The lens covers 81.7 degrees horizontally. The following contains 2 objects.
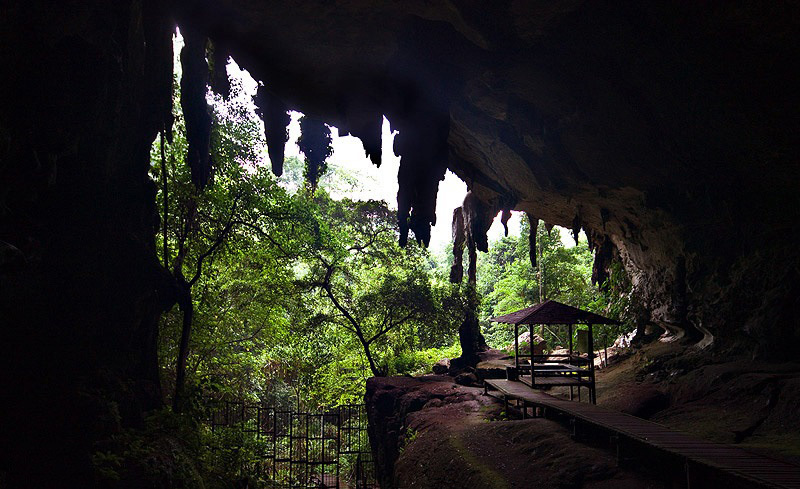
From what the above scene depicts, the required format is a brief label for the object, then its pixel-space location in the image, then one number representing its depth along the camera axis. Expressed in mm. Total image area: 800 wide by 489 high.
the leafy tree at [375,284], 19188
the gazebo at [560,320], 11234
